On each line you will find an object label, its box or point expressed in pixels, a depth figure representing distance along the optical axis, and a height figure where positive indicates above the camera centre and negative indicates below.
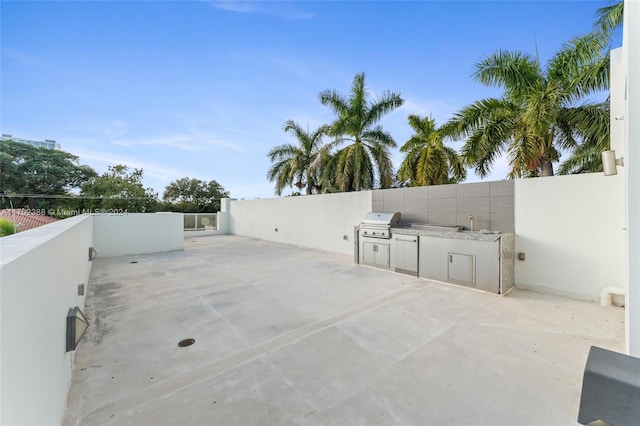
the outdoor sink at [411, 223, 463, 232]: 5.36 -0.34
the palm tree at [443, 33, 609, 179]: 6.01 +2.59
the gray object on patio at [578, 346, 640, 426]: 1.61 -1.17
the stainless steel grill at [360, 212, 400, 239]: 6.02 -0.30
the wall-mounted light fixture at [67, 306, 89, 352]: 1.98 -0.92
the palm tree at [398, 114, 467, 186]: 9.55 +2.02
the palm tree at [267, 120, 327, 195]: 12.55 +2.62
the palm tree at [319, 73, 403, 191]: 10.06 +3.04
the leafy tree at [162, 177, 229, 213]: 21.97 +1.60
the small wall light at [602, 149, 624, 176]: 3.07 +0.58
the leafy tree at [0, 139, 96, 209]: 16.45 +2.78
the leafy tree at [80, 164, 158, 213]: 15.77 +1.26
